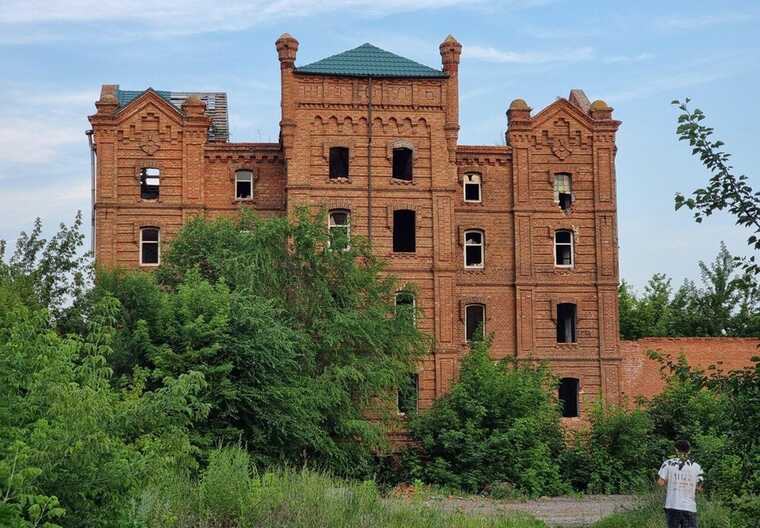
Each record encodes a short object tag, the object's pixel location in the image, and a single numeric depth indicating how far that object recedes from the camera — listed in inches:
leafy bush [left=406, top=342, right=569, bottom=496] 1389.0
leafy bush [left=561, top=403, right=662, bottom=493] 1441.9
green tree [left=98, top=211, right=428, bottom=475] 1153.4
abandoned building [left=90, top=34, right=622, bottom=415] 1556.3
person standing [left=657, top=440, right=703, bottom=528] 647.8
